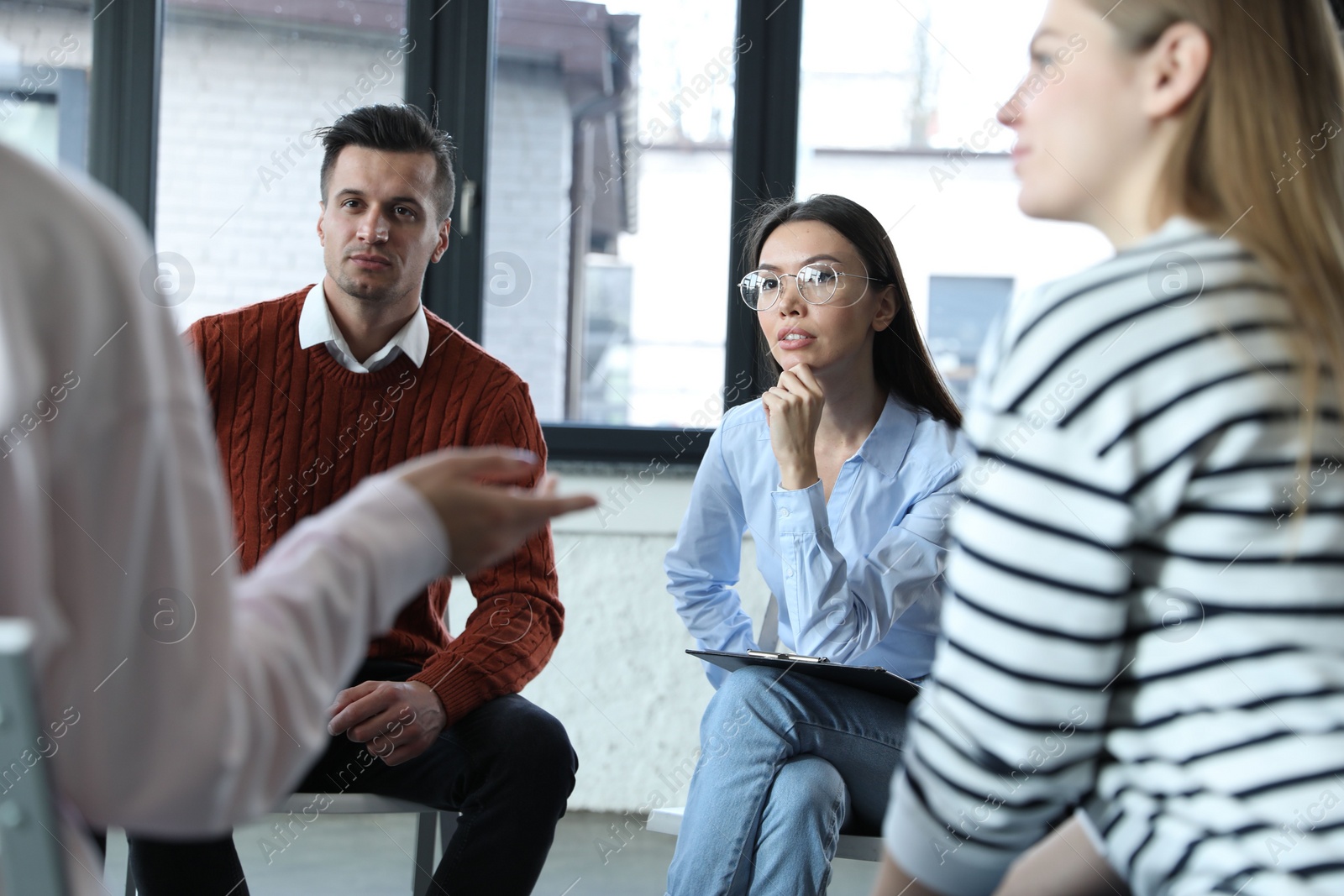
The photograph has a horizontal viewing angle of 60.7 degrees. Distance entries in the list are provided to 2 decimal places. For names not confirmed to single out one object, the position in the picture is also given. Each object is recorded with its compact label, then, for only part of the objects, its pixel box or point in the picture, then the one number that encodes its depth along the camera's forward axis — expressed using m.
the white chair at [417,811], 1.71
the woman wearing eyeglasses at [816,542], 1.50
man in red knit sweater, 1.71
